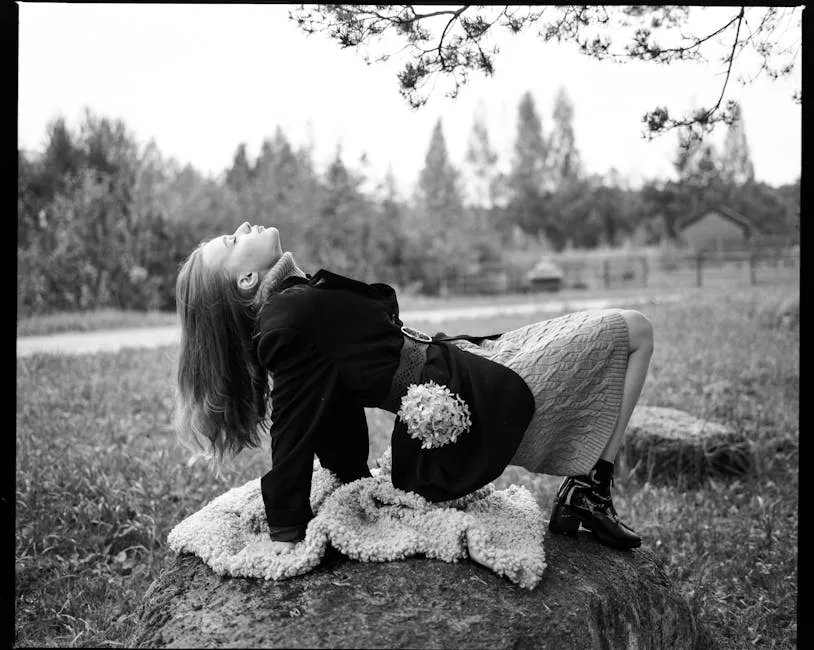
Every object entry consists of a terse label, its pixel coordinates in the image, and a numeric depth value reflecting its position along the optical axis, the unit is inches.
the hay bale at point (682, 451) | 181.9
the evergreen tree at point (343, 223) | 603.5
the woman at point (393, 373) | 86.4
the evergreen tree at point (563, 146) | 926.4
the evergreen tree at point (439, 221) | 706.2
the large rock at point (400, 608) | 72.5
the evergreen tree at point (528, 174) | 927.0
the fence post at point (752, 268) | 618.5
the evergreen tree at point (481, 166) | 815.7
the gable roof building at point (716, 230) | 722.8
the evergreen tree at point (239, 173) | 638.5
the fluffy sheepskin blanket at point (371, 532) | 80.7
